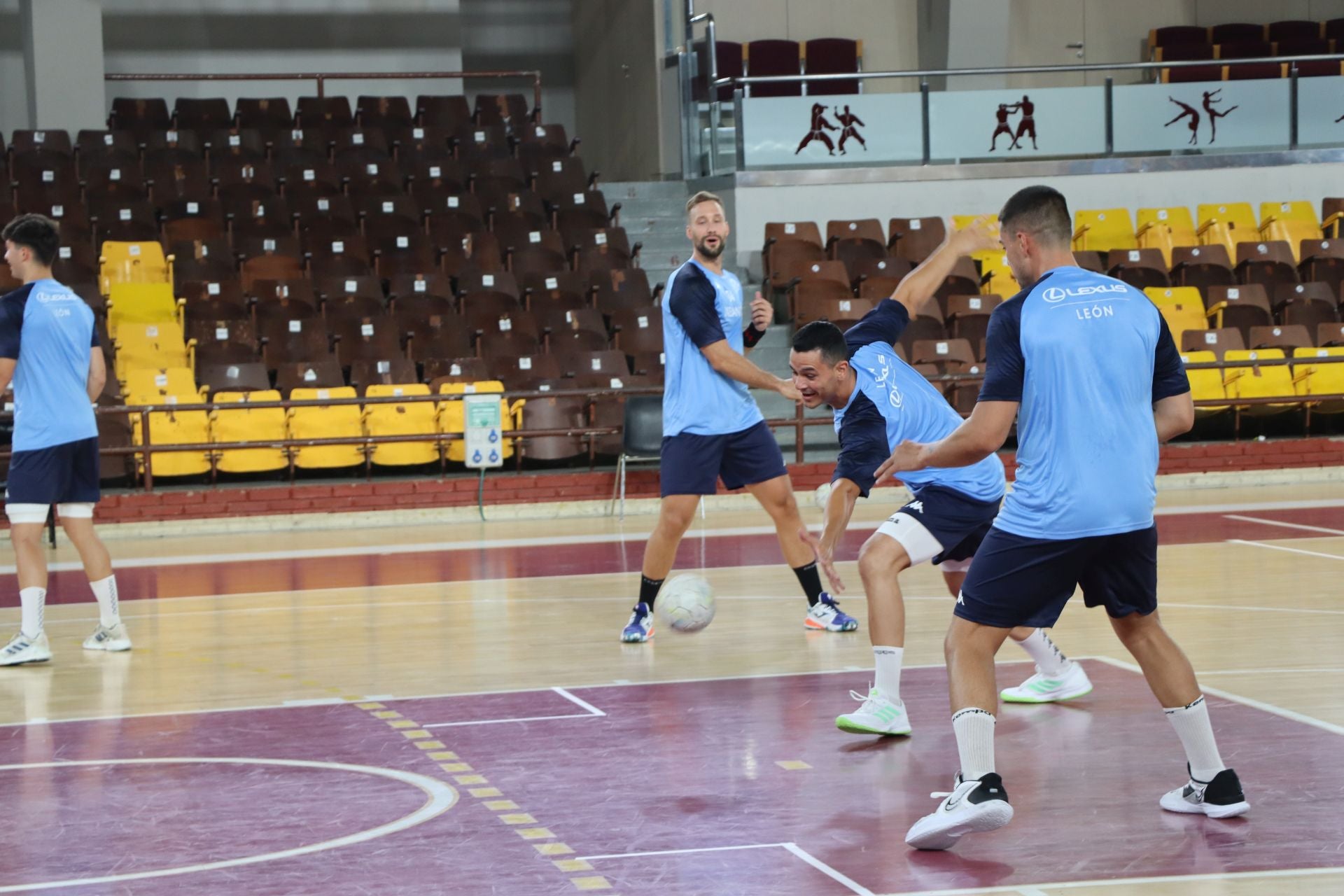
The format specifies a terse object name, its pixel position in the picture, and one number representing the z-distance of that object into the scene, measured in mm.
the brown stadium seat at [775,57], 25547
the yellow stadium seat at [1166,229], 20422
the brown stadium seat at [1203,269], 19500
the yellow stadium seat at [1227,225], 20734
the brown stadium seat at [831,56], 25812
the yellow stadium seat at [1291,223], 20859
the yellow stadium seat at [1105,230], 20311
